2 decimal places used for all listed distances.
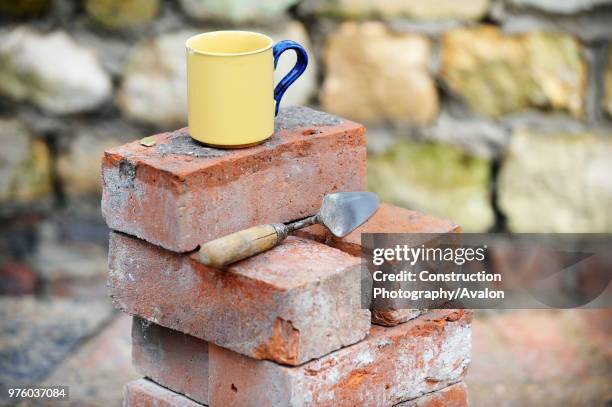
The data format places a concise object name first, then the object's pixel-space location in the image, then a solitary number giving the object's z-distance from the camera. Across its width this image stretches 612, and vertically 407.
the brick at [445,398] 2.34
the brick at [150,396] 2.35
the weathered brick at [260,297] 2.21
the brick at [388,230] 2.30
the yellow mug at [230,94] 2.25
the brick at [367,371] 2.23
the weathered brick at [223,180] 2.24
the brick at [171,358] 2.33
